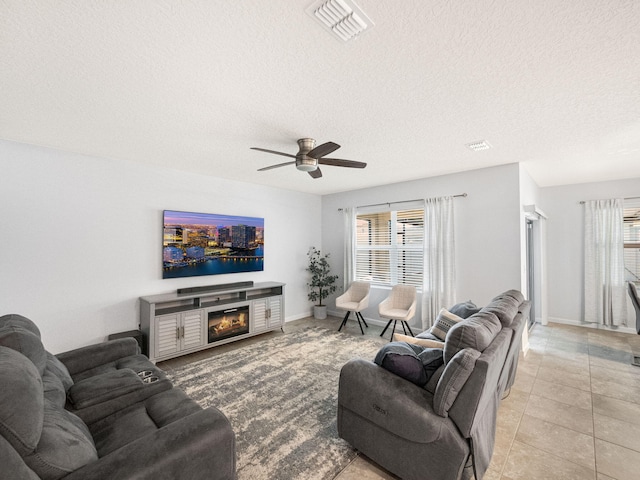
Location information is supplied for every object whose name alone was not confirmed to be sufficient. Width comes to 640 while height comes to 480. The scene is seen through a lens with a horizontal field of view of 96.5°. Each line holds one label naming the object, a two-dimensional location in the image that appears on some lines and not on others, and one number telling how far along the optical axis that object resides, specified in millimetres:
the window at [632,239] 4602
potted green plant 5715
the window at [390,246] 4855
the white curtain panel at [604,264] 4645
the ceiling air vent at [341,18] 1307
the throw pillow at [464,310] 3020
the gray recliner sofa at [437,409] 1575
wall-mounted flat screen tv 3994
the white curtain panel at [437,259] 4305
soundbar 3960
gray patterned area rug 1930
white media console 3510
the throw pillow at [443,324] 2752
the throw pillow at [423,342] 2152
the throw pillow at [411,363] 1854
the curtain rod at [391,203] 4241
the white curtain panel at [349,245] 5633
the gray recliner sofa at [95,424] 1032
